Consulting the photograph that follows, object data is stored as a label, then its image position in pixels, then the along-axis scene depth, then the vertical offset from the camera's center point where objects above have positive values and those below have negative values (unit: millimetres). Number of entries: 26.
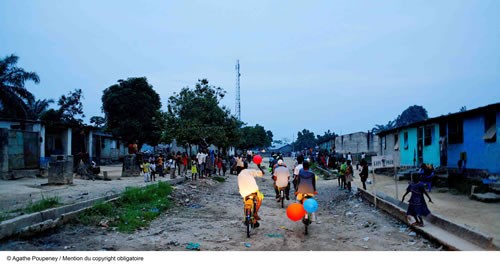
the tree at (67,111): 34406 +3141
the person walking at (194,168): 17500 -1038
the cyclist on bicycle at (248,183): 7047 -693
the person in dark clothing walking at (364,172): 13719 -978
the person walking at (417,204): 7129 -1108
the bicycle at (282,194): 10616 -1429
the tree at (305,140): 85938 +1021
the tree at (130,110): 33406 +3087
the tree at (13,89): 21531 +3347
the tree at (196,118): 24062 +1740
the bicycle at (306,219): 7053 -1347
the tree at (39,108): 33675 +3375
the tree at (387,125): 42969 +2420
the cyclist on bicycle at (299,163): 10015 -503
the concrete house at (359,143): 40719 +149
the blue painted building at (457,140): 12422 +143
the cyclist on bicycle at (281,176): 9984 -803
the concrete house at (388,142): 22734 +146
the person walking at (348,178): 15273 -1315
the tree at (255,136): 64062 +1443
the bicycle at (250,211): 6736 -1160
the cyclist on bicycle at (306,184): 7555 -763
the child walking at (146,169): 15112 -946
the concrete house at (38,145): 13016 +19
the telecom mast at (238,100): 38344 +4578
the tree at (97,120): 44084 +2863
